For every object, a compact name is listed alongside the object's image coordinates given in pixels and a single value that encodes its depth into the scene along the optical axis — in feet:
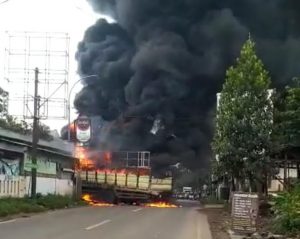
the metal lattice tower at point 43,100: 120.72
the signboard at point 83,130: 134.51
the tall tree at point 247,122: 96.94
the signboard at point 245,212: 62.03
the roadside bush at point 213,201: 157.88
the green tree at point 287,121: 83.25
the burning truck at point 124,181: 145.79
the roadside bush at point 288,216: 52.90
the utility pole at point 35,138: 102.99
